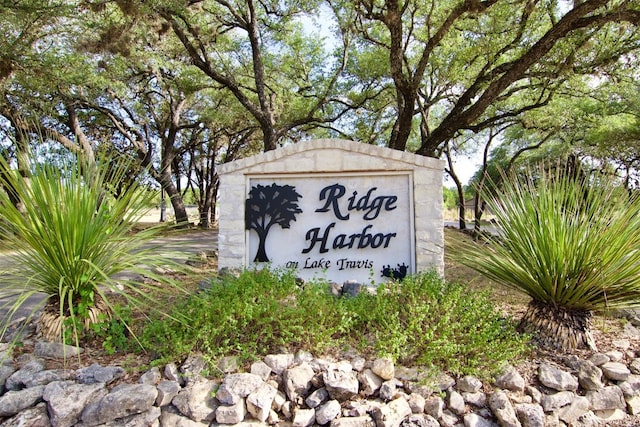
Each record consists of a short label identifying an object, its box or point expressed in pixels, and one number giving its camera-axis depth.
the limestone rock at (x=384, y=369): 2.81
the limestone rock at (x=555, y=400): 2.74
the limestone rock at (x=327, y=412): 2.60
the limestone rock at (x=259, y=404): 2.56
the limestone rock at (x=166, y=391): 2.59
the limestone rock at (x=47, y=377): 2.69
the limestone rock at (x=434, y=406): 2.66
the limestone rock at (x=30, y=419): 2.42
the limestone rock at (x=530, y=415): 2.58
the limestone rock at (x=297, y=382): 2.70
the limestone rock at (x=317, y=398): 2.67
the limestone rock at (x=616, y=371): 2.91
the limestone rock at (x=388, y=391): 2.72
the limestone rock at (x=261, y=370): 2.77
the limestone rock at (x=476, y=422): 2.61
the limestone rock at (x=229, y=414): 2.52
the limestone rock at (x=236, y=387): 2.58
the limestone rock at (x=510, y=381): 2.79
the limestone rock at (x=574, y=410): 2.72
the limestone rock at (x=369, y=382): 2.77
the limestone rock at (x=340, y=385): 2.69
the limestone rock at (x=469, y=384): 2.78
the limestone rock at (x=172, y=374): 2.73
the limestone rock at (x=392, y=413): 2.57
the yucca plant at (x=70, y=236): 2.90
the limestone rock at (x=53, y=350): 2.99
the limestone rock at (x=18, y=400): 2.50
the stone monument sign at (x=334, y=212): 4.75
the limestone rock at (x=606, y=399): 2.78
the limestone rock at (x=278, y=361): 2.83
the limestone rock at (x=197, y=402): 2.54
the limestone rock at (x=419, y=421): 2.57
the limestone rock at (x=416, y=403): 2.67
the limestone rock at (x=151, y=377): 2.67
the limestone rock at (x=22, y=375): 2.70
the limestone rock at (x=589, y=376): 2.85
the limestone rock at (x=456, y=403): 2.69
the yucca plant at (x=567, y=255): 3.07
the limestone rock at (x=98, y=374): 2.69
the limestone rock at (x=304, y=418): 2.56
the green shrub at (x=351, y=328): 2.93
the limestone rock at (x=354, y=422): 2.54
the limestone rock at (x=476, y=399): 2.73
